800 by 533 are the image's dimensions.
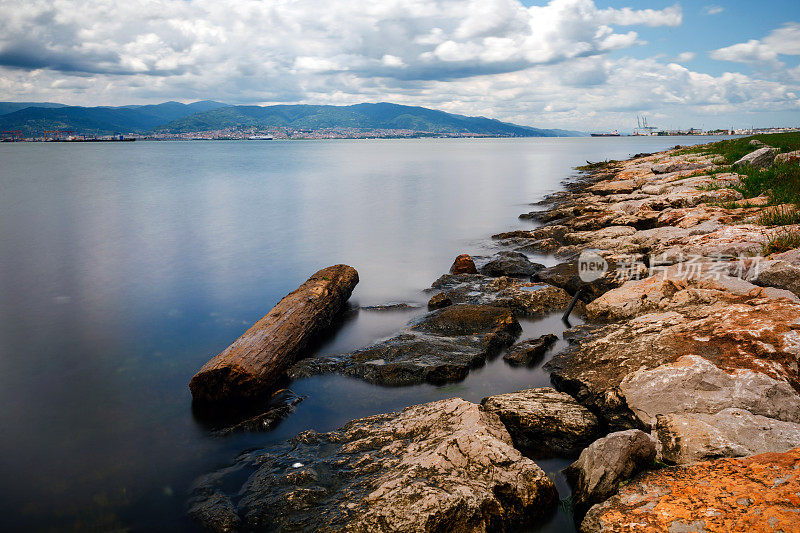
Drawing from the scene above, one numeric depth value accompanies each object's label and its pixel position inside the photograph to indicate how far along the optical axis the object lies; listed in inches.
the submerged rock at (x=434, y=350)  374.0
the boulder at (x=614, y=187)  1253.0
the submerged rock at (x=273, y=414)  316.5
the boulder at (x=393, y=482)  201.8
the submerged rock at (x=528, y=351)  397.7
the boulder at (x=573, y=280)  515.8
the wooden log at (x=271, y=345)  342.0
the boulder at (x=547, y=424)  277.4
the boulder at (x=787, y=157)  778.9
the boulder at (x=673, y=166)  1267.8
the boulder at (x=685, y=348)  254.1
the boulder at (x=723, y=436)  204.4
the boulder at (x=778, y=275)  333.7
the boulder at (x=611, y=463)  213.5
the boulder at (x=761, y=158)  872.3
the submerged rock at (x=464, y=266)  650.2
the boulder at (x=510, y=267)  638.5
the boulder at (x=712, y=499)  159.2
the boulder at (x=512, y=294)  507.5
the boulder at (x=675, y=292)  348.5
